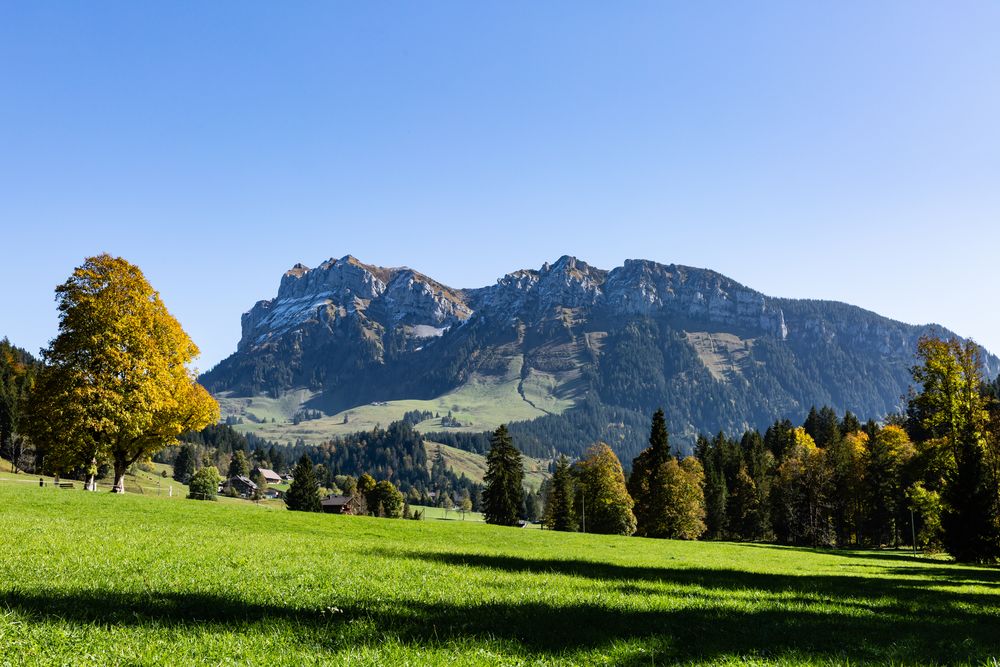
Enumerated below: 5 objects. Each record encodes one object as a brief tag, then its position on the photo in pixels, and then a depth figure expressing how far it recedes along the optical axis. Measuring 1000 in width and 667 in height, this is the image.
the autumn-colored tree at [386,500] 173.12
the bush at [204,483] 139.00
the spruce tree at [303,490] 129.00
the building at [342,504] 171.88
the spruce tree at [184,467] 193.75
